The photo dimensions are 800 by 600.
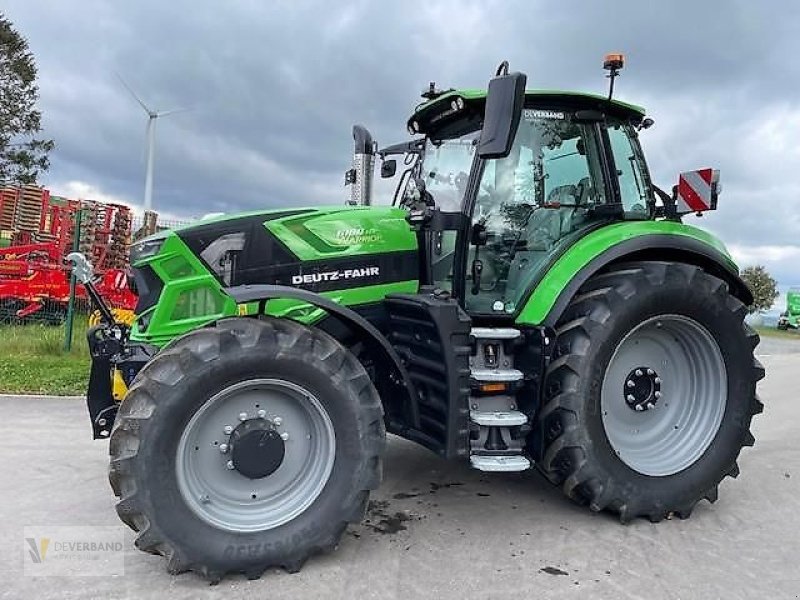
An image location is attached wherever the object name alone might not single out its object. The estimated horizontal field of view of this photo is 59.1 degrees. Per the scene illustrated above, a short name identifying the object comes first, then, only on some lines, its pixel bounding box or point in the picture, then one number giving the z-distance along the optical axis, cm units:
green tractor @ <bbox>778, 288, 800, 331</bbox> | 3591
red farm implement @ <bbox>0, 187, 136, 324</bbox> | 1255
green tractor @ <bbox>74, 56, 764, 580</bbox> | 350
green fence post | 962
